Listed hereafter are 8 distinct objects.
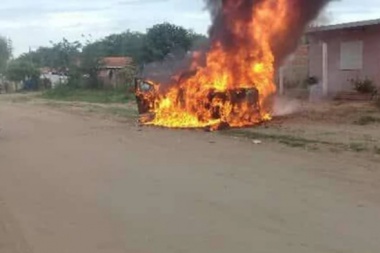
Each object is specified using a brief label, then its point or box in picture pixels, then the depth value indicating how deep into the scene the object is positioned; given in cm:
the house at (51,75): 6073
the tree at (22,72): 6950
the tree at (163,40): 4653
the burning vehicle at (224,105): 1945
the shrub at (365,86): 2582
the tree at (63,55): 5886
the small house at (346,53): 2655
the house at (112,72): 4859
